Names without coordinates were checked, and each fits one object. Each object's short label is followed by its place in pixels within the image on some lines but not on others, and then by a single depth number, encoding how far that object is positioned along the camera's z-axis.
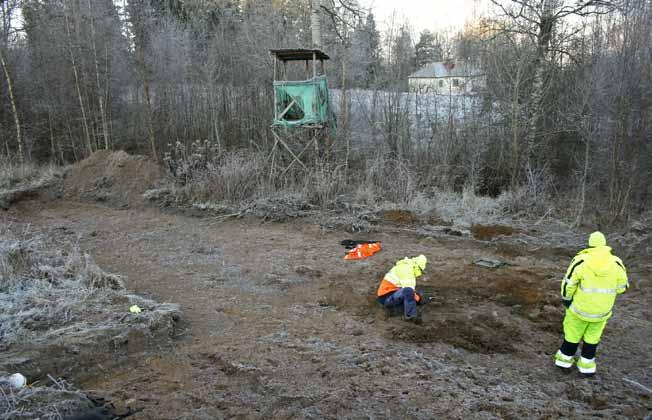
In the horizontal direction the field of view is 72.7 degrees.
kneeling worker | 5.24
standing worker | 4.03
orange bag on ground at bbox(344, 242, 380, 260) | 7.62
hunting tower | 10.91
